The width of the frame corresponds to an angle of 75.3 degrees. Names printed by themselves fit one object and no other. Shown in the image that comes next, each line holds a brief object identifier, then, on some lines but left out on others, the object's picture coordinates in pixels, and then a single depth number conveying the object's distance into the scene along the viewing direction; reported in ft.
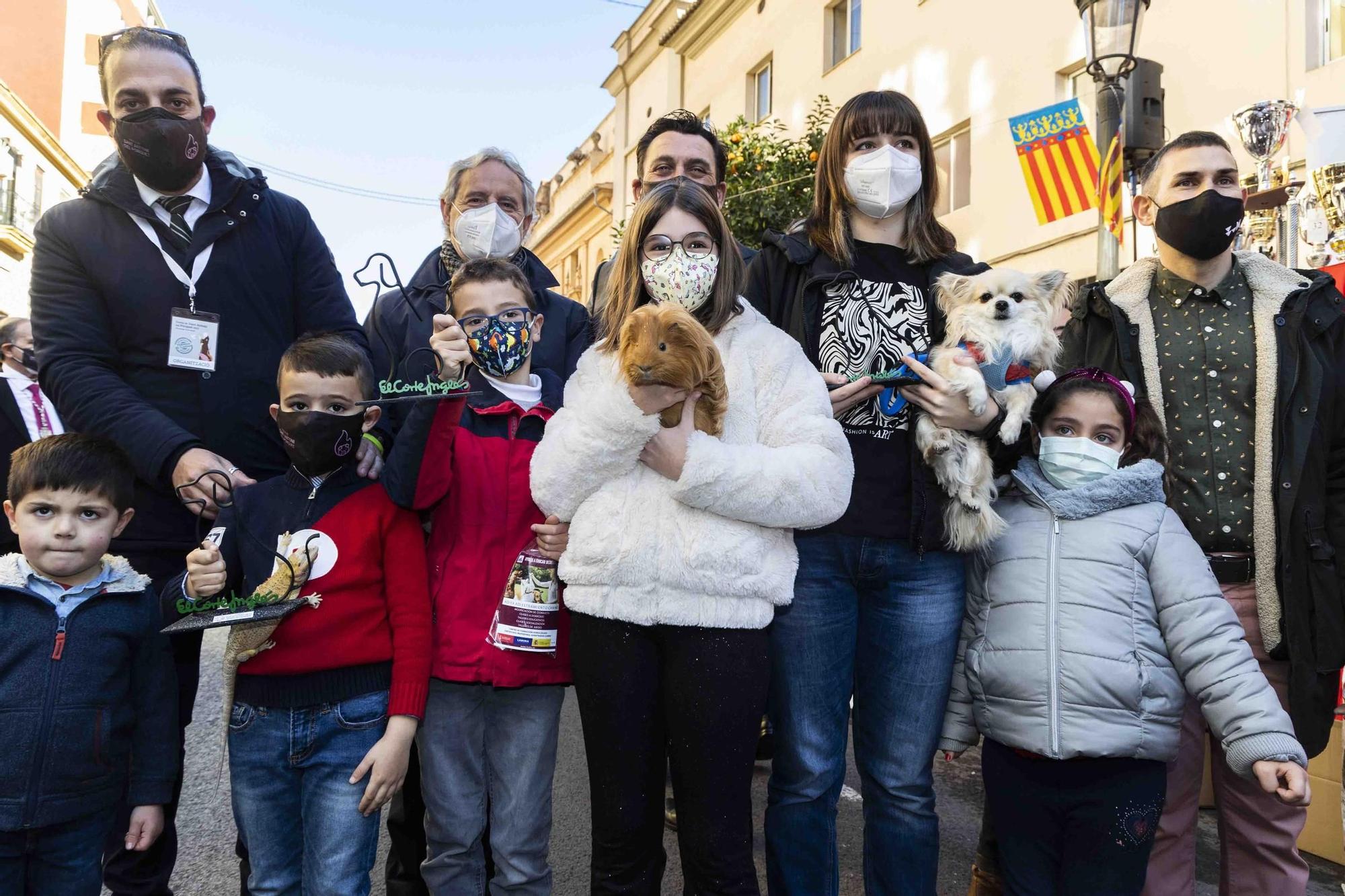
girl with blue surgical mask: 7.26
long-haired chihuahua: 7.87
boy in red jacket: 7.88
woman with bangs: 7.77
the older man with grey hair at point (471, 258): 9.59
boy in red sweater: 7.43
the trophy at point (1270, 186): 15.33
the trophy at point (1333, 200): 13.85
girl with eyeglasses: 6.84
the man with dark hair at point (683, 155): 11.78
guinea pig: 6.66
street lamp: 16.92
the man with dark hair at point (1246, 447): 8.39
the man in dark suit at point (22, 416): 11.26
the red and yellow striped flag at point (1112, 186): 17.15
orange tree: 30.81
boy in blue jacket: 6.97
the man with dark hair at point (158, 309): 8.04
